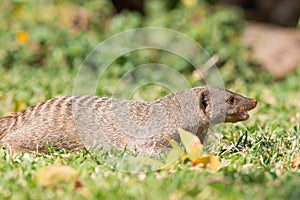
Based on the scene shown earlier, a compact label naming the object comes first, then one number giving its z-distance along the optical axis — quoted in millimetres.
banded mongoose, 8672
